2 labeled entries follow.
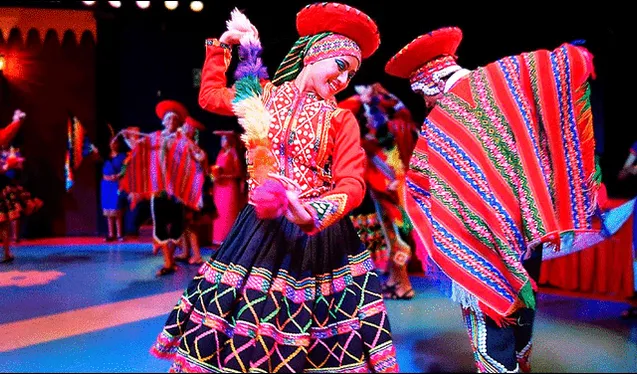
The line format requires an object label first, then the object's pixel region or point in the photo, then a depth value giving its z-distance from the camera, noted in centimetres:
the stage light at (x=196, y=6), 409
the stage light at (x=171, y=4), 469
